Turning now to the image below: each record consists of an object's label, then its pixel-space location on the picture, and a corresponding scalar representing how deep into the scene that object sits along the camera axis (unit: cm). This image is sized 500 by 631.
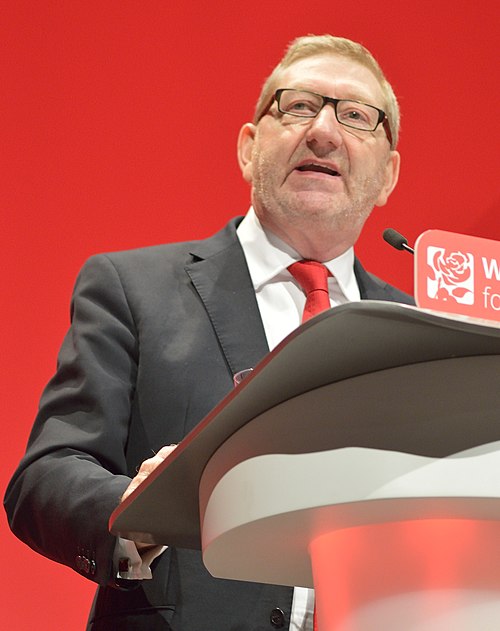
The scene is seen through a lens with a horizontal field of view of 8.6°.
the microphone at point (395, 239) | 340
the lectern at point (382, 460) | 205
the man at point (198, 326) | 335
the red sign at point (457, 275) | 308
